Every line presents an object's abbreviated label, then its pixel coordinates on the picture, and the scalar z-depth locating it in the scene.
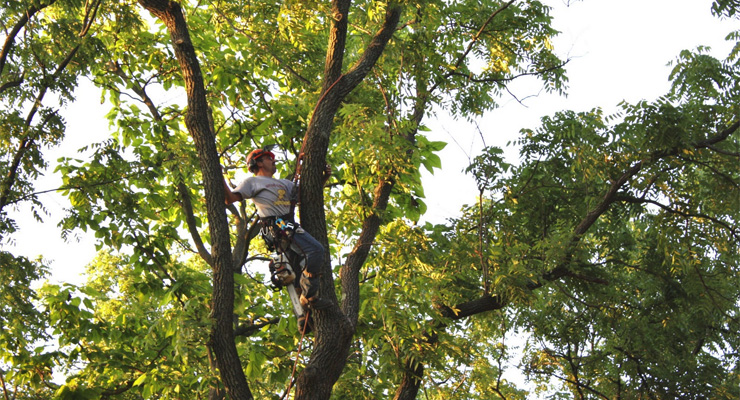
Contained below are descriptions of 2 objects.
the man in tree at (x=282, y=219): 10.92
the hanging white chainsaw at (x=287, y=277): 11.26
